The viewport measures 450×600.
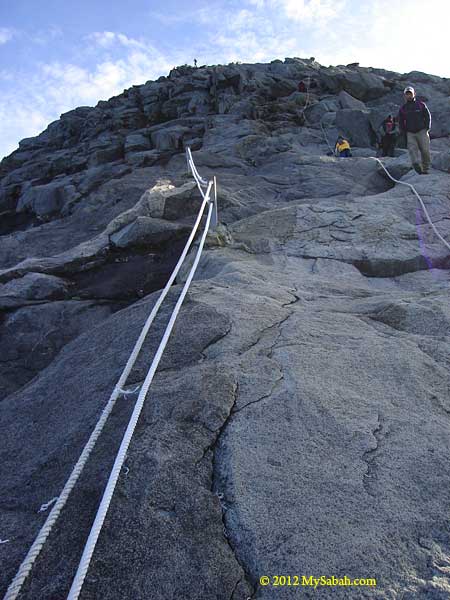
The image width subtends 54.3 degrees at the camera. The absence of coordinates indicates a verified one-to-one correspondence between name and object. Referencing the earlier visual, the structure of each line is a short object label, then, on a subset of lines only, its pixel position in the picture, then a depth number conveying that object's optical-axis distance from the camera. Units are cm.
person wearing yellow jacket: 1310
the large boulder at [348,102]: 2091
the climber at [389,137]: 1337
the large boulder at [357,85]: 2414
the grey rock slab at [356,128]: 1645
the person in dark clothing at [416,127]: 811
